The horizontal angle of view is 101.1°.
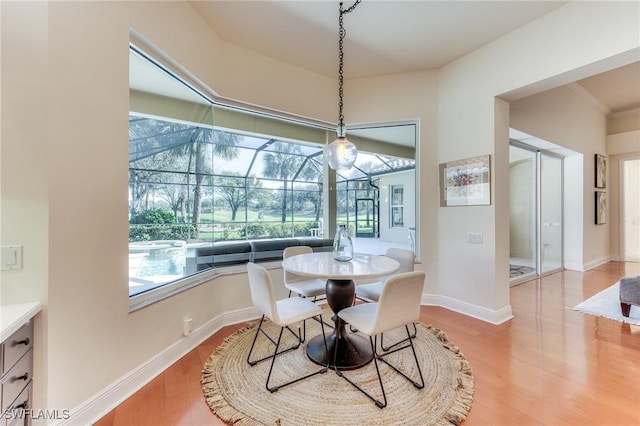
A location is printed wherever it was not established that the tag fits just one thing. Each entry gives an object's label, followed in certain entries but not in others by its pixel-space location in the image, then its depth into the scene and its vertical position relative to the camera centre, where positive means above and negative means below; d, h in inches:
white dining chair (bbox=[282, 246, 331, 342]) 106.0 -29.6
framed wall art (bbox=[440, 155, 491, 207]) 120.0 +15.2
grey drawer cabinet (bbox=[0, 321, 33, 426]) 47.2 -30.4
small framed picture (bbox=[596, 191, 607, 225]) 226.5 +5.0
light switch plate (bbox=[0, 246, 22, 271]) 53.6 -8.7
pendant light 104.4 +24.5
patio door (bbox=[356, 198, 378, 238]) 201.6 -4.1
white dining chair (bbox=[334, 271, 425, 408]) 67.6 -26.6
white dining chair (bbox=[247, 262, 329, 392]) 73.9 -29.5
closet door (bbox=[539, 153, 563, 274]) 217.3 +1.7
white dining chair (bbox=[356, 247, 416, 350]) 104.7 -24.0
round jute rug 64.2 -49.5
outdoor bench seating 116.9 -17.9
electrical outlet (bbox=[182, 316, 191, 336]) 93.5 -39.6
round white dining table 81.0 -28.9
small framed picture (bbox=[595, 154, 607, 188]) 226.2 +36.9
